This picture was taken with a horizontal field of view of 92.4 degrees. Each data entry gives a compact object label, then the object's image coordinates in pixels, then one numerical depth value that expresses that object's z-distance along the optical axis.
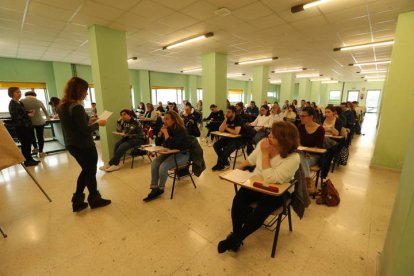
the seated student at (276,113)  5.61
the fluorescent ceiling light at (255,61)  7.59
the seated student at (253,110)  7.89
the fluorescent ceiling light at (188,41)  4.68
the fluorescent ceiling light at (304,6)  3.10
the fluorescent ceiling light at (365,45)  5.08
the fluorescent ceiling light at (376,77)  12.99
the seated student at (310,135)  2.79
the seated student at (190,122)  5.54
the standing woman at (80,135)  2.23
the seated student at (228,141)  3.96
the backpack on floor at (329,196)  2.66
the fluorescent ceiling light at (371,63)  7.92
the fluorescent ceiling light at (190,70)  10.37
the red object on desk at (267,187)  1.56
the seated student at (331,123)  3.80
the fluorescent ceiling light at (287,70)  10.06
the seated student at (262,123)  5.27
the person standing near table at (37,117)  4.63
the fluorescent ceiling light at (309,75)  12.04
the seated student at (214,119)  5.73
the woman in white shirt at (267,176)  1.70
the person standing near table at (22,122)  4.16
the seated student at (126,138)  4.00
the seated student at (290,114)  6.21
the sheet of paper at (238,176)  1.77
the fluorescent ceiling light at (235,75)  12.79
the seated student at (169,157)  2.85
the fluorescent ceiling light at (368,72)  10.97
